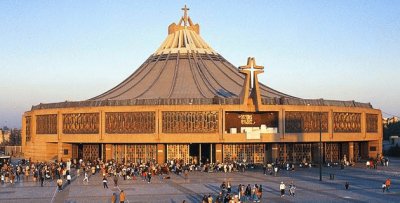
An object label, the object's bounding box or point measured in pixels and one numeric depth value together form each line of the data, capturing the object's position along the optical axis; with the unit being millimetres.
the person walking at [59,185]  34156
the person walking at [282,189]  30859
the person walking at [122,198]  27208
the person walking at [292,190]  31062
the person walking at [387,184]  32562
